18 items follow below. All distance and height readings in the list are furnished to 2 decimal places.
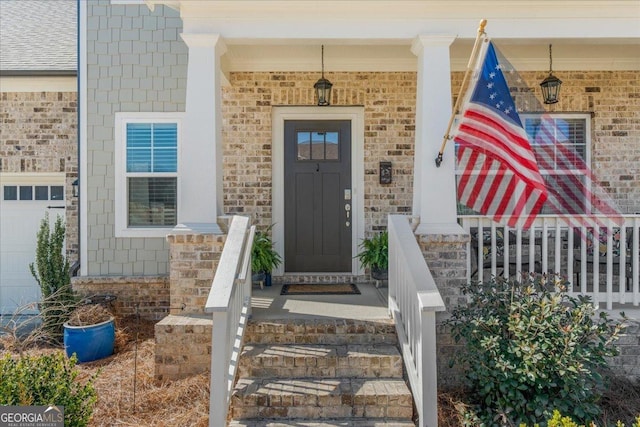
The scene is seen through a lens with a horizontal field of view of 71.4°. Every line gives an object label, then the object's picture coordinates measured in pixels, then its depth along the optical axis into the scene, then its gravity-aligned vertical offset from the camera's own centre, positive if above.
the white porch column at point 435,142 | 4.50 +0.70
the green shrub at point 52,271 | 5.73 -0.81
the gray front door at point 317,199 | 6.39 +0.17
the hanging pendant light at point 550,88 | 5.82 +1.64
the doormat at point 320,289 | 5.50 -1.02
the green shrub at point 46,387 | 2.85 -1.17
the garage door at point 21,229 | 7.21 -0.32
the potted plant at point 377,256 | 5.61 -0.58
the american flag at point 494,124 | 3.81 +0.76
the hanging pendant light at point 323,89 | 5.83 +1.61
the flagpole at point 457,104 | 3.62 +0.94
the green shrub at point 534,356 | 3.35 -1.12
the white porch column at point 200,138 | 4.51 +0.73
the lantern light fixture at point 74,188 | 6.90 +0.33
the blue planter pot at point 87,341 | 5.10 -1.52
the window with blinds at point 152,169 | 6.36 +0.58
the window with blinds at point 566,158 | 6.39 +0.78
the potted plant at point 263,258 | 5.61 -0.61
